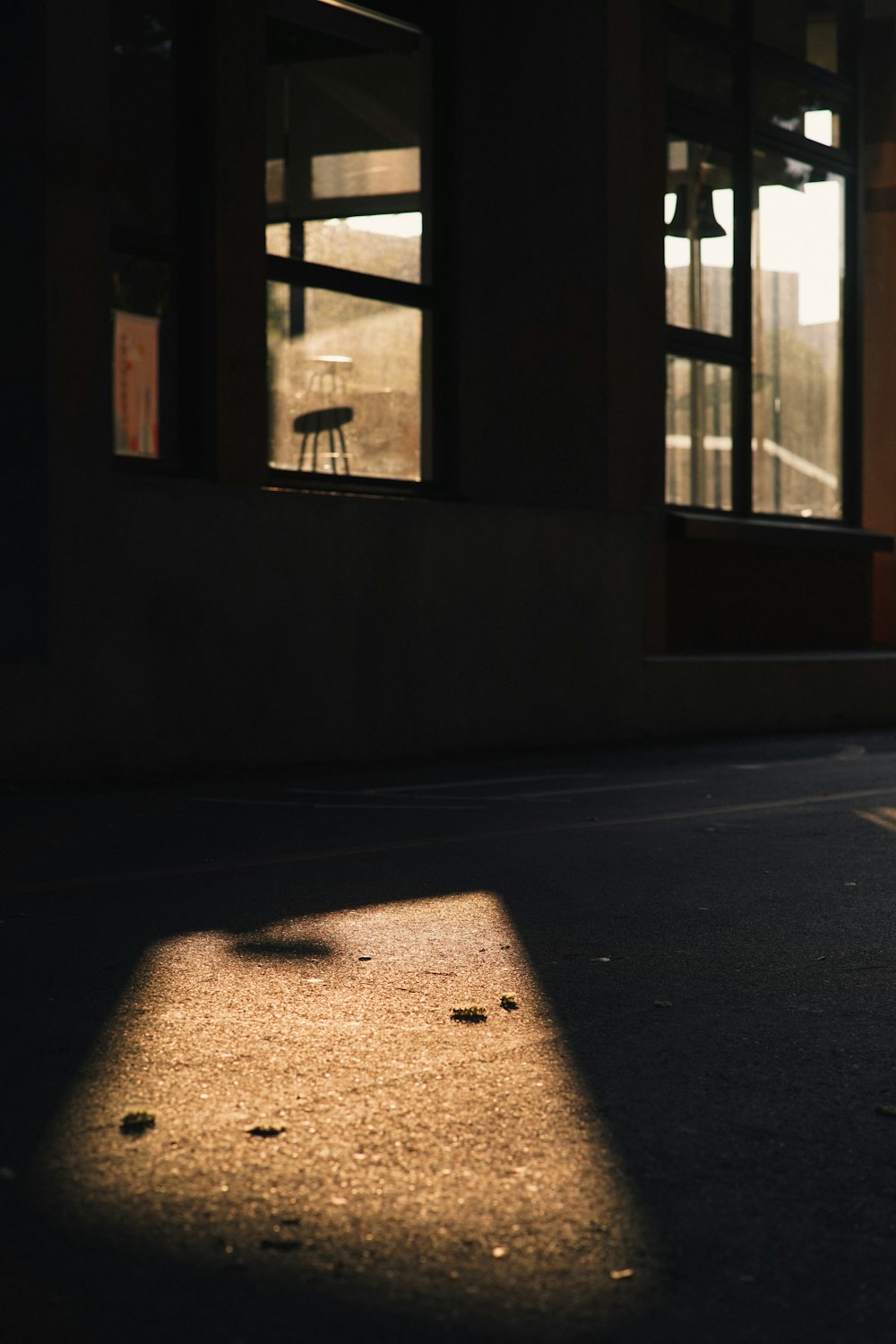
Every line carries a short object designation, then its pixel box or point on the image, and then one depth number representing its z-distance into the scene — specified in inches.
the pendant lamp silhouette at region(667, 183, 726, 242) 832.3
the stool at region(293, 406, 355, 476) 654.5
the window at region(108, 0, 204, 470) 582.2
